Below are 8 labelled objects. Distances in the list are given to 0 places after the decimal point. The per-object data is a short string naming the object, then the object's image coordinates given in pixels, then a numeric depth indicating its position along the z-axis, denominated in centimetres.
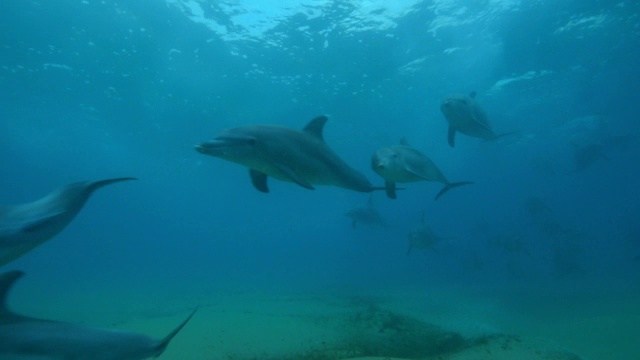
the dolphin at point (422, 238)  1301
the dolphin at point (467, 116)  691
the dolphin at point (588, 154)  2461
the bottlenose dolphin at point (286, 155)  369
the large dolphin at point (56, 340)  270
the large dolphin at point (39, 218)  256
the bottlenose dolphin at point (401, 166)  507
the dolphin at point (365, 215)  1537
